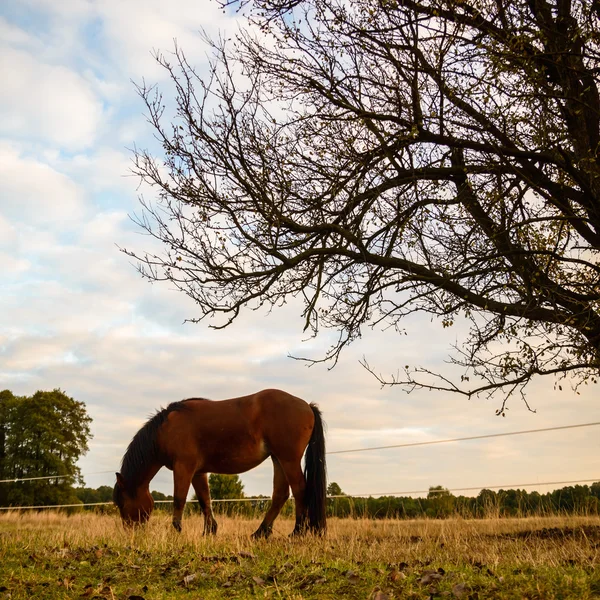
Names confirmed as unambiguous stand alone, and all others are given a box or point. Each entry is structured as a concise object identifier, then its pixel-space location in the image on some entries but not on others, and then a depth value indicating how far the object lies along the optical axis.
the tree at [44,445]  27.06
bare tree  8.76
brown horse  10.15
